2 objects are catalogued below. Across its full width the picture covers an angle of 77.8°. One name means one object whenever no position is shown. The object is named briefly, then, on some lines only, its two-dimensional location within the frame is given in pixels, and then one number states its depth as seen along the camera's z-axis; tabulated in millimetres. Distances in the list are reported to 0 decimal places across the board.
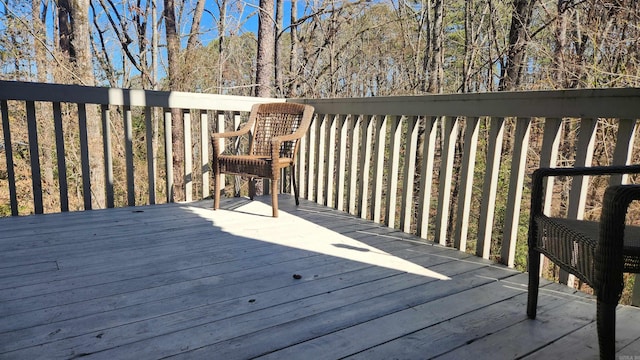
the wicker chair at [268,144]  2816
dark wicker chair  983
